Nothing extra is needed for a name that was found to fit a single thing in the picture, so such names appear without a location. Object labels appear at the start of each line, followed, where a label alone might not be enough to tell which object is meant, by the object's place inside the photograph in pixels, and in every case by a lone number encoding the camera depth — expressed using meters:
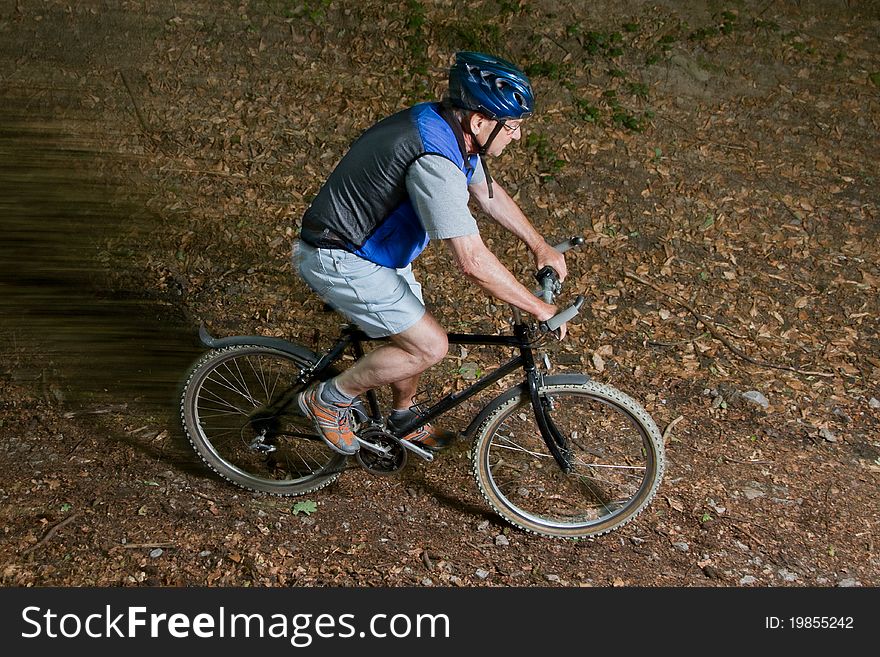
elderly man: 3.23
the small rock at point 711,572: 4.21
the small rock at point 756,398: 5.38
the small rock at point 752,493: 4.70
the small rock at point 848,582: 4.20
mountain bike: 3.93
